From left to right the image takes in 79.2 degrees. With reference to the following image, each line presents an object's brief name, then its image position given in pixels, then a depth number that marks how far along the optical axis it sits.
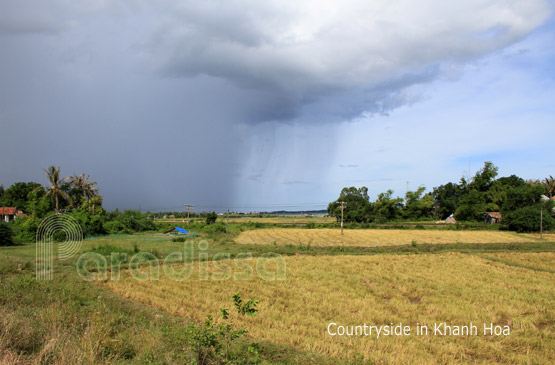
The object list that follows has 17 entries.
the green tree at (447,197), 87.50
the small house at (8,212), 64.43
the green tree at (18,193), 71.69
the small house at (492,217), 67.02
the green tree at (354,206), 75.69
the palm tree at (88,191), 59.78
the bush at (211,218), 61.72
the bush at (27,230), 37.56
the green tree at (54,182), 45.53
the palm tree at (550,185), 83.50
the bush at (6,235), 31.88
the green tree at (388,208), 82.38
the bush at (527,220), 47.84
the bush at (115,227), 46.90
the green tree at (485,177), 80.00
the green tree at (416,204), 84.00
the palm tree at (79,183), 58.44
